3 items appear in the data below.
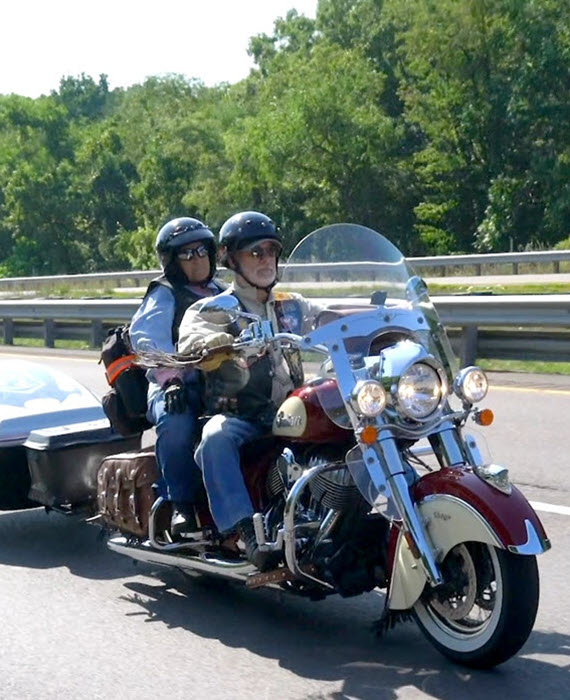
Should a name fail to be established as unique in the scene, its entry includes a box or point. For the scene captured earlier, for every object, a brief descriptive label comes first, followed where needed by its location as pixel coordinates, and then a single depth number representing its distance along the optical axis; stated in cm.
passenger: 1180
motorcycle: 953
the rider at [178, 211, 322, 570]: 1100
